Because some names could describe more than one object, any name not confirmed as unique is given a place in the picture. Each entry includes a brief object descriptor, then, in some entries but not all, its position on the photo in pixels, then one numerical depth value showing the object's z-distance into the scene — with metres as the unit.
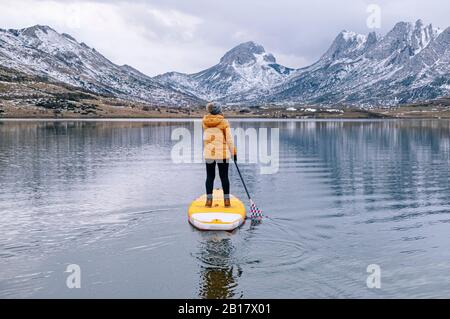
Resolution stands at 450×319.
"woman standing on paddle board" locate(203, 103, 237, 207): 25.77
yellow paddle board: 23.44
